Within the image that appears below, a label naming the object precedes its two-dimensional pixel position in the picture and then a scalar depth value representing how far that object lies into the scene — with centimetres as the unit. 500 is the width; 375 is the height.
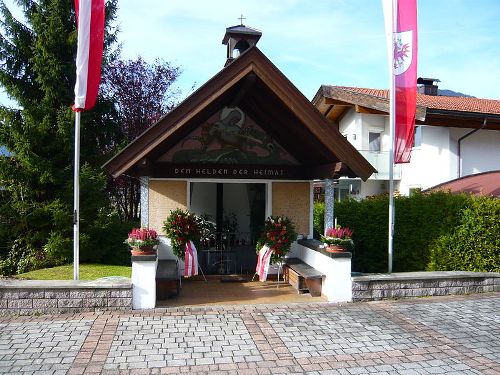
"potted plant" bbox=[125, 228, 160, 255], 771
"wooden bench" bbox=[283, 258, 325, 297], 861
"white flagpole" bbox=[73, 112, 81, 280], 798
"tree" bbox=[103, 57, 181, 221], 1730
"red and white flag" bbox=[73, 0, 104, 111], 784
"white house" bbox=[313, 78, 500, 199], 1675
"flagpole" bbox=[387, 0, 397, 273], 915
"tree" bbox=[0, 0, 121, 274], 1223
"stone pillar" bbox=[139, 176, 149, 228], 947
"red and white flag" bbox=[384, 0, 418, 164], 918
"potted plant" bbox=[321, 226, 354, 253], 821
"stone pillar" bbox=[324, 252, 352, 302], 816
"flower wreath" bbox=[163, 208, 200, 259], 924
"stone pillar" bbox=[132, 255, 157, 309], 764
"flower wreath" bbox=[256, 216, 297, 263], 933
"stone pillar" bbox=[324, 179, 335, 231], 936
